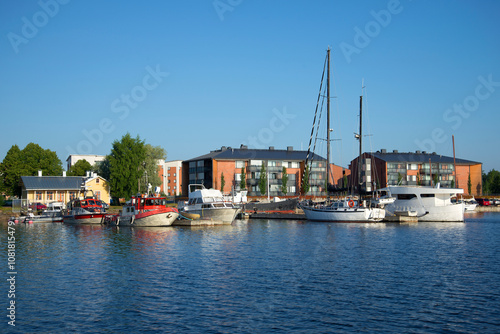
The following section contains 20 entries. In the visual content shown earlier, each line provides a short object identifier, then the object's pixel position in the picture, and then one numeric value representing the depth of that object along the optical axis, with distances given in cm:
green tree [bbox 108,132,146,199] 11169
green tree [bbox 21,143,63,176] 12031
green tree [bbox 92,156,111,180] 12156
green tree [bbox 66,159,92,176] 14188
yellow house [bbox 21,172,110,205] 9888
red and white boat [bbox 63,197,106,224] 6950
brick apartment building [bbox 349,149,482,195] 14100
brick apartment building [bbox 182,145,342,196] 12950
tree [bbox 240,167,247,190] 12676
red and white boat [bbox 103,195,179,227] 6125
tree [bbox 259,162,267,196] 12738
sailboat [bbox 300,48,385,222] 7081
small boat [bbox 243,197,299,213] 9175
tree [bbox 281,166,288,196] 12838
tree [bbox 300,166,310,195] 11838
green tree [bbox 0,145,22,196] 11394
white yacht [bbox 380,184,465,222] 7531
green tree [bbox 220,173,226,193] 12644
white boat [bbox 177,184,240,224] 6600
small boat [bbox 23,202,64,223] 7550
